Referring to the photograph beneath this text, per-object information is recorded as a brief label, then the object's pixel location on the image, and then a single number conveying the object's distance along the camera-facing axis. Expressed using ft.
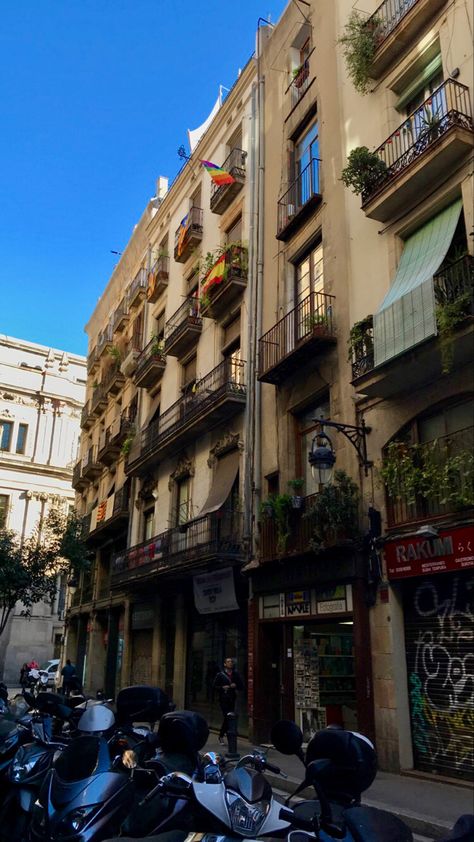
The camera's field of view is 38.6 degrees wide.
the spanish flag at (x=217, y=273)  62.75
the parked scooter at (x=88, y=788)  14.21
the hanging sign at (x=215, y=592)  53.78
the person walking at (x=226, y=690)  41.55
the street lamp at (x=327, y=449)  38.22
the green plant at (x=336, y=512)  38.93
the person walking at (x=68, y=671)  69.11
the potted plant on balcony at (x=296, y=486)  44.21
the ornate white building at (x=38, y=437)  142.31
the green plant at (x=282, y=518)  44.56
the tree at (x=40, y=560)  76.69
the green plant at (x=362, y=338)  39.42
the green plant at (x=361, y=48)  45.16
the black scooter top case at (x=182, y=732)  16.99
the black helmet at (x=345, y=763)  11.06
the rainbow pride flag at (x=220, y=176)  66.39
